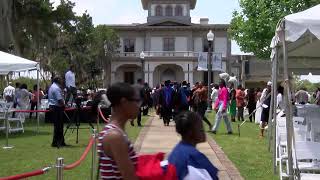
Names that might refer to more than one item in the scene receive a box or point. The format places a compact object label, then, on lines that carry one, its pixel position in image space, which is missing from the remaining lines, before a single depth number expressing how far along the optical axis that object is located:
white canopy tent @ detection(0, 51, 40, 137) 16.64
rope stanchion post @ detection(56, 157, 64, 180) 4.74
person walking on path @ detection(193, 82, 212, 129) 18.96
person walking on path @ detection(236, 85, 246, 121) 25.09
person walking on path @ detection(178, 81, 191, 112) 19.70
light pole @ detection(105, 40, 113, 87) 68.18
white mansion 71.31
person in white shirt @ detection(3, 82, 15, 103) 24.57
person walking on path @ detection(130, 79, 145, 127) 20.40
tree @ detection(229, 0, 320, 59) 36.00
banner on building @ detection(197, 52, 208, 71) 37.71
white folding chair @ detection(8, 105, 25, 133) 17.27
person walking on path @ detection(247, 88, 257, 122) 25.53
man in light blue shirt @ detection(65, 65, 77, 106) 18.20
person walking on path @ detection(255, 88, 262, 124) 21.90
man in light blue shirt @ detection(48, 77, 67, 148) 13.05
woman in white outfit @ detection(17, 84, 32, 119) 23.11
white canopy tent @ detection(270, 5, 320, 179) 7.87
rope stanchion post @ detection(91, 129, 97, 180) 7.46
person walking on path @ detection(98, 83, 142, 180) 3.47
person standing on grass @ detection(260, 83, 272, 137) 16.01
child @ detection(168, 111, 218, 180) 4.02
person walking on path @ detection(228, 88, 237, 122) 25.15
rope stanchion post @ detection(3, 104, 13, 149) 13.39
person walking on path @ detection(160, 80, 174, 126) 20.45
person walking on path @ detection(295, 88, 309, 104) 25.88
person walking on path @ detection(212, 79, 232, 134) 17.08
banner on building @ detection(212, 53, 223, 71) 38.91
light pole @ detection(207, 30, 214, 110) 31.46
